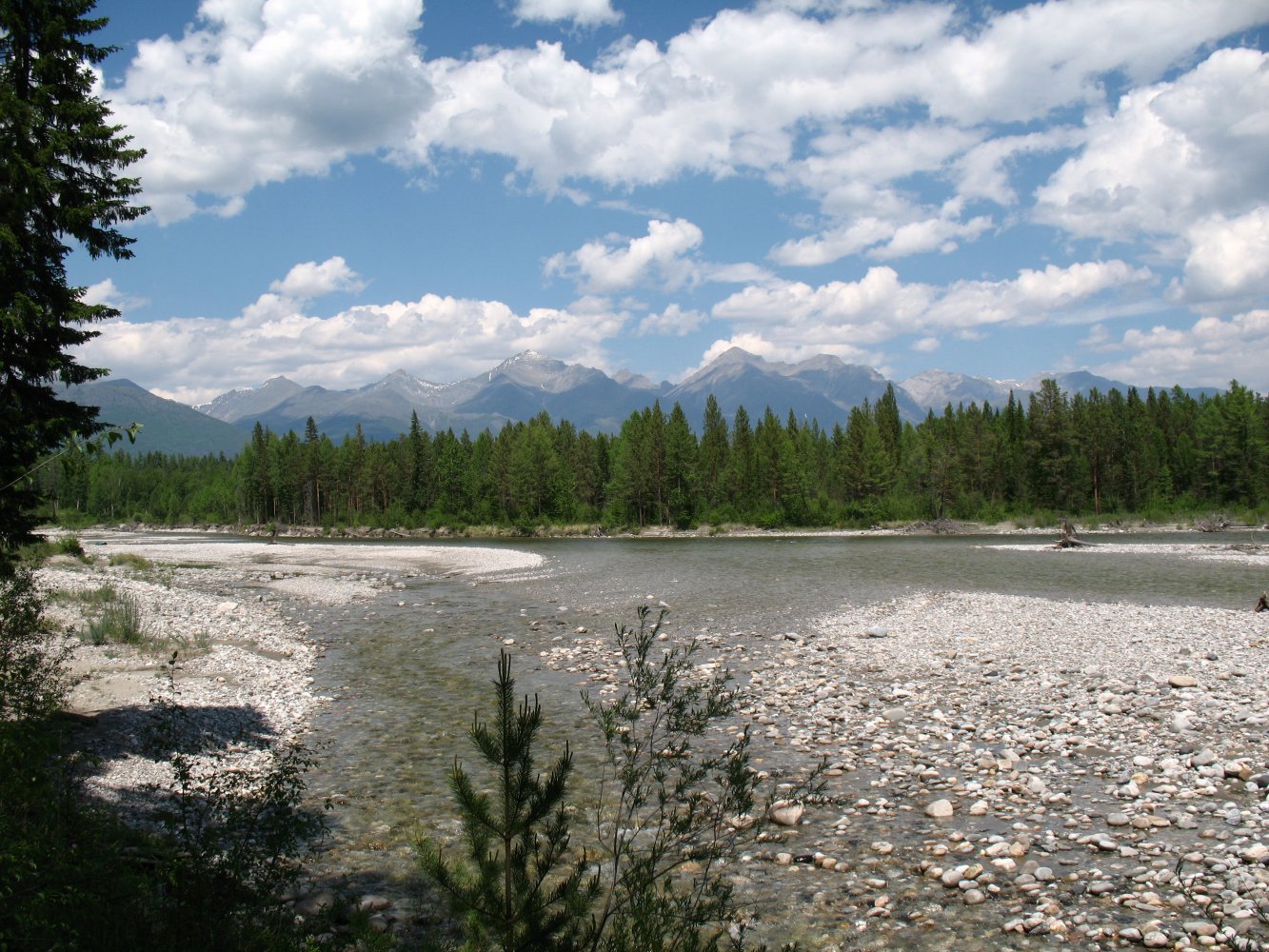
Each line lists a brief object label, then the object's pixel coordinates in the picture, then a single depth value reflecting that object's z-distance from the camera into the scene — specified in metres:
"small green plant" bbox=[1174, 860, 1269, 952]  6.18
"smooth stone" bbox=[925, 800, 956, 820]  9.30
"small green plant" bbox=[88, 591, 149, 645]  18.59
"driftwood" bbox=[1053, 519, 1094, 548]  56.34
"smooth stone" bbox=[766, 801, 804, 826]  9.43
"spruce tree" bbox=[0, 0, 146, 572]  10.12
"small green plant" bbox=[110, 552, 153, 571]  43.48
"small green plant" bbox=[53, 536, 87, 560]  38.16
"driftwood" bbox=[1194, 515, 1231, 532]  75.38
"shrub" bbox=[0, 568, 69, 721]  9.48
